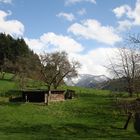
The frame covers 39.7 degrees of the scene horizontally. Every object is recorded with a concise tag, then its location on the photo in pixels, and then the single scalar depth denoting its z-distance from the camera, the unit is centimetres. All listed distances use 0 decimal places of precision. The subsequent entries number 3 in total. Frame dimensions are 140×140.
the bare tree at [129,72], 1986
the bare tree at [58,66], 4322
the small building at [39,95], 3666
